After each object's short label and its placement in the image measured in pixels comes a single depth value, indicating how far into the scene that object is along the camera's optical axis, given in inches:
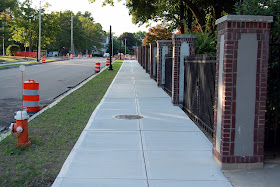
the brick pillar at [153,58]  871.2
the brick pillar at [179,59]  444.5
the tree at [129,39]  6721.5
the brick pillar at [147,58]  1077.1
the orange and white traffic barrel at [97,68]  1156.5
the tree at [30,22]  2332.7
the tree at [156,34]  2519.7
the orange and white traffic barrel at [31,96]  399.9
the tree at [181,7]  980.6
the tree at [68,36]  3683.6
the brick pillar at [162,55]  668.1
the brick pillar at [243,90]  210.7
